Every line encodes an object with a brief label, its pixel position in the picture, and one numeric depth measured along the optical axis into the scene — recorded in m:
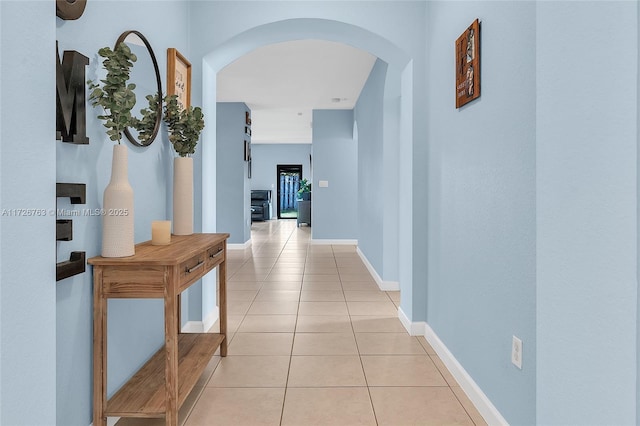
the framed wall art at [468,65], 2.01
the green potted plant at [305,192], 11.89
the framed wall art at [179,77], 2.63
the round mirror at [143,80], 2.14
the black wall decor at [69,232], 1.50
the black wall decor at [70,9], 1.47
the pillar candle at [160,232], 2.08
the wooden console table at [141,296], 1.67
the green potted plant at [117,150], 1.66
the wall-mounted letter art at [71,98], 1.47
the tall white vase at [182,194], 2.45
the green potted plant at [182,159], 2.45
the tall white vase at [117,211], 1.70
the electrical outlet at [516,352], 1.60
